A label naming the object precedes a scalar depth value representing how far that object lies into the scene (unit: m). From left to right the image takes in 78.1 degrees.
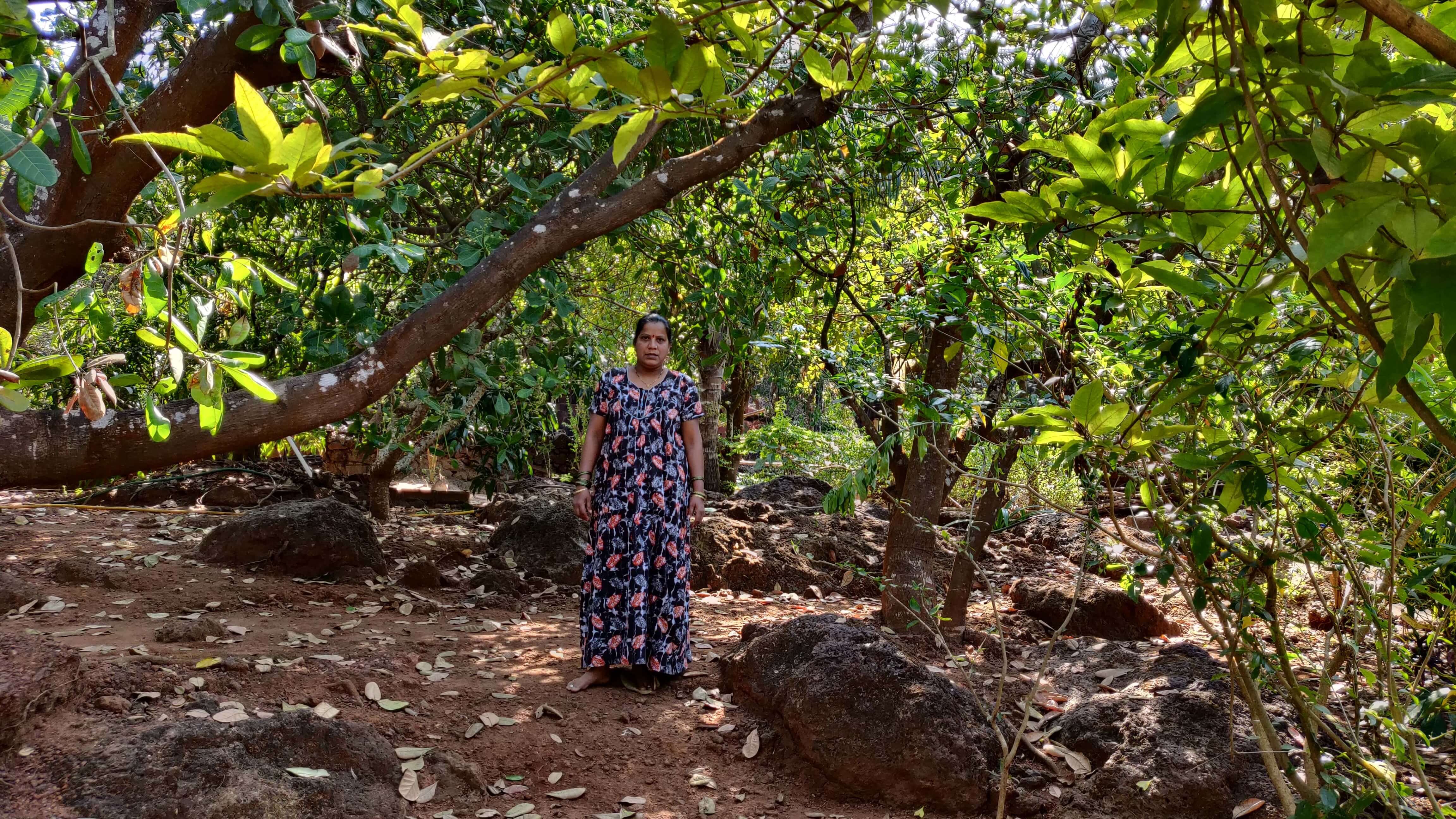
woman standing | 3.99
